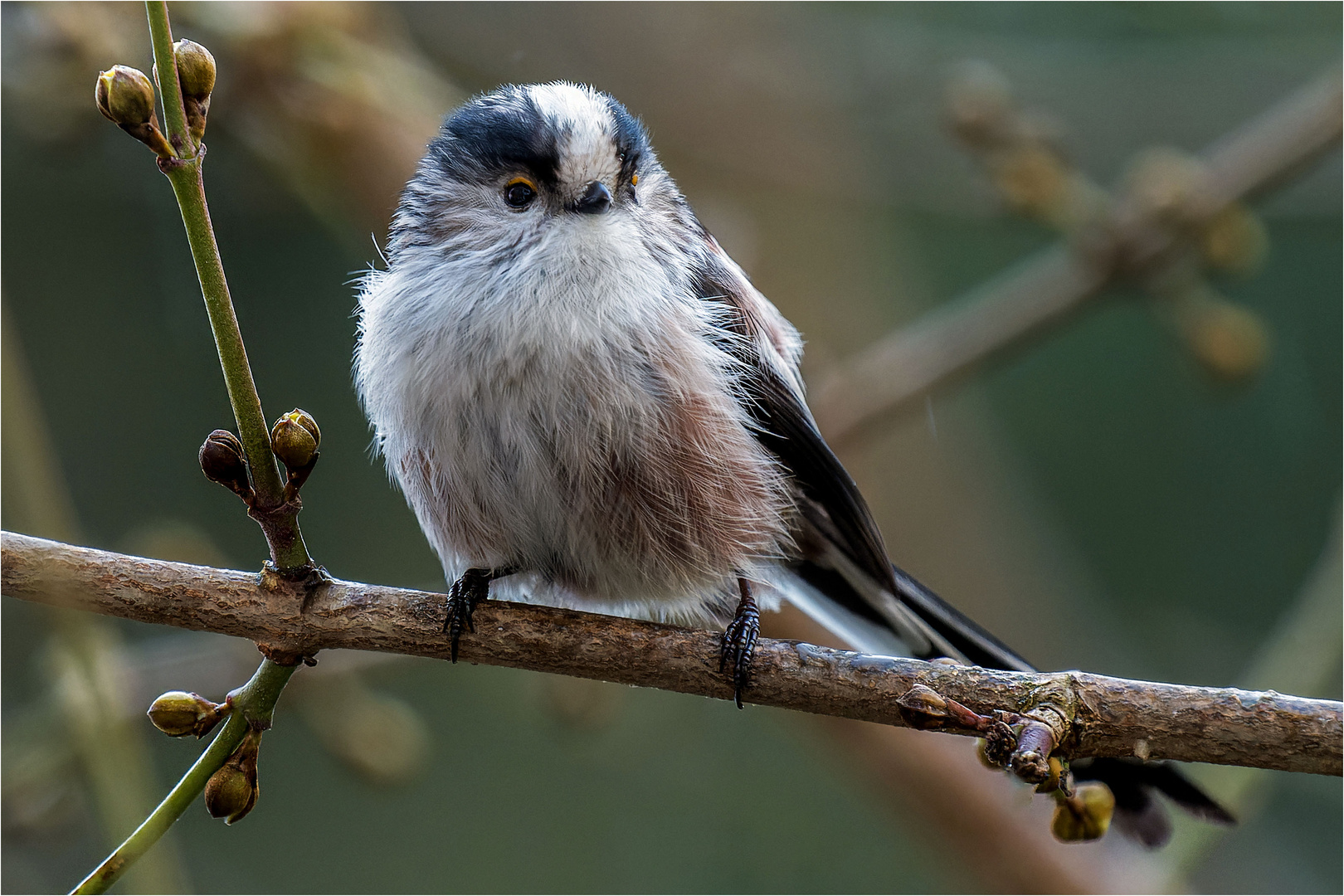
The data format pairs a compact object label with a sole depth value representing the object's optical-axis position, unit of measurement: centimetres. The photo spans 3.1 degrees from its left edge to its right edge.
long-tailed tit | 244
